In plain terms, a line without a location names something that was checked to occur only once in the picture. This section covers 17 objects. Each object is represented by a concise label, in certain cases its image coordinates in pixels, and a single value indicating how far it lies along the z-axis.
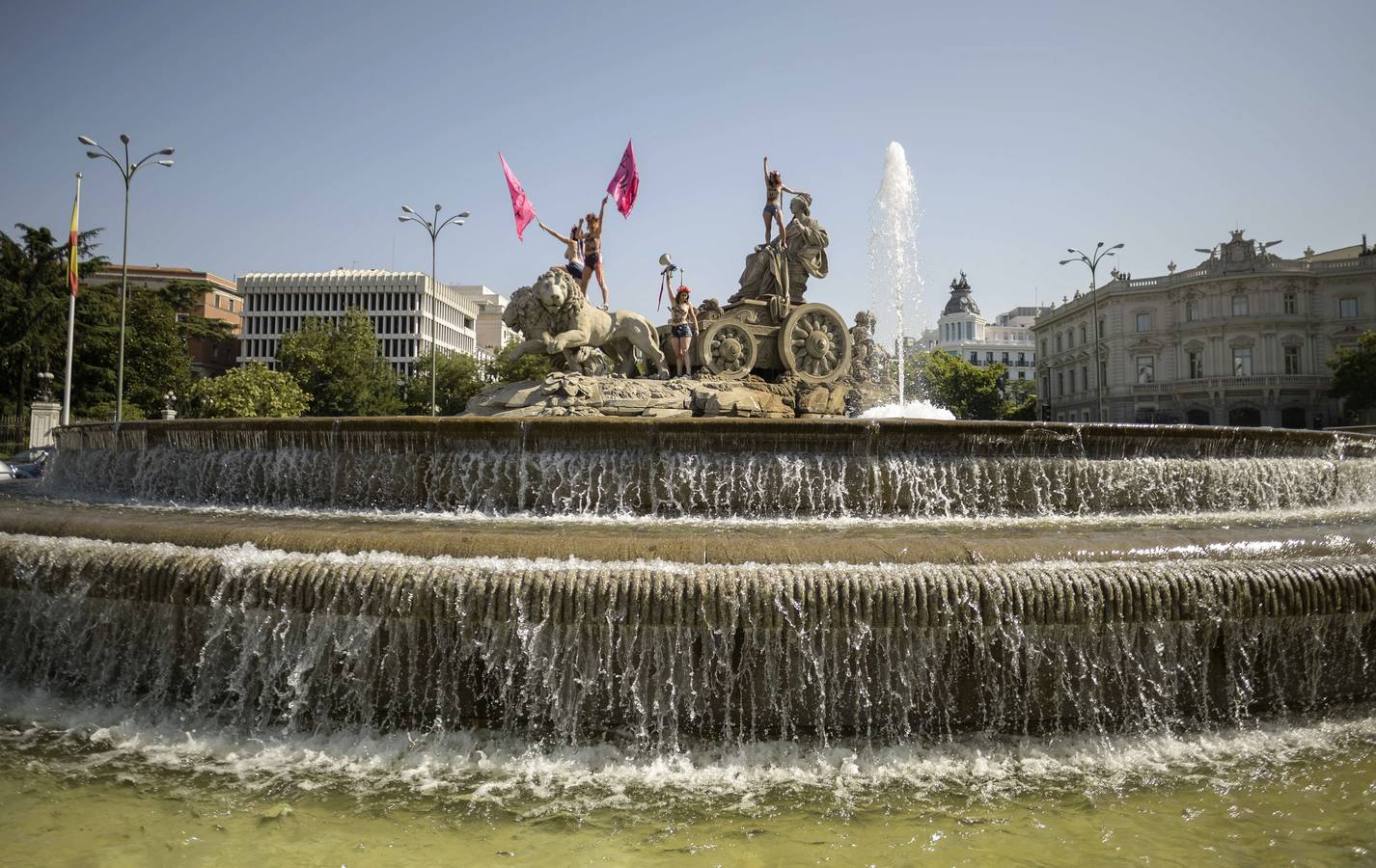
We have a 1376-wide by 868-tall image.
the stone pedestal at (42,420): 27.56
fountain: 4.51
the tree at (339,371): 43.59
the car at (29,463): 19.75
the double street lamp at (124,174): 24.30
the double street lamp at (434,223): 32.88
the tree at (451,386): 49.25
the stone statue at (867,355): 18.38
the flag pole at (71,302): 24.39
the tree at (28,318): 36.84
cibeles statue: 14.67
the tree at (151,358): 40.19
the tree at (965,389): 64.50
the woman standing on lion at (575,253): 12.92
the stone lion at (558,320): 11.83
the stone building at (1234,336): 53.53
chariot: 14.09
